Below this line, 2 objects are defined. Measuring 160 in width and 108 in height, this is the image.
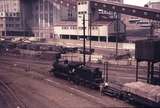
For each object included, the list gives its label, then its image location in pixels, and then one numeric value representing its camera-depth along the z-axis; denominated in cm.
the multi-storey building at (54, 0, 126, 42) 8156
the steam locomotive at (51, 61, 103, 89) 3434
